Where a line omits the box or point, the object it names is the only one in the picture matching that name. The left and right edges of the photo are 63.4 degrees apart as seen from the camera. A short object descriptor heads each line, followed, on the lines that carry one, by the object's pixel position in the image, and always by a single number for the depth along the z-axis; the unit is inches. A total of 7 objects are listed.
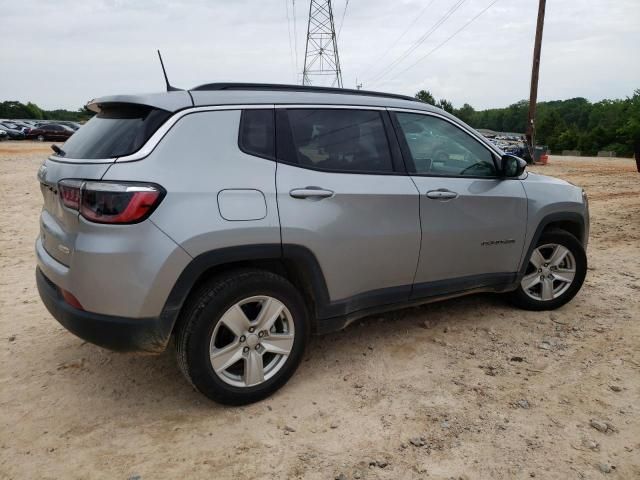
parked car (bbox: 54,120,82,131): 1517.2
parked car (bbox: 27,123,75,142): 1453.0
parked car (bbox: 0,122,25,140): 1536.7
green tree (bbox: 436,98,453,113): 2813.5
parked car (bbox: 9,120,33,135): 1571.7
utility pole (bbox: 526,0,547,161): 895.7
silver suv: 101.0
